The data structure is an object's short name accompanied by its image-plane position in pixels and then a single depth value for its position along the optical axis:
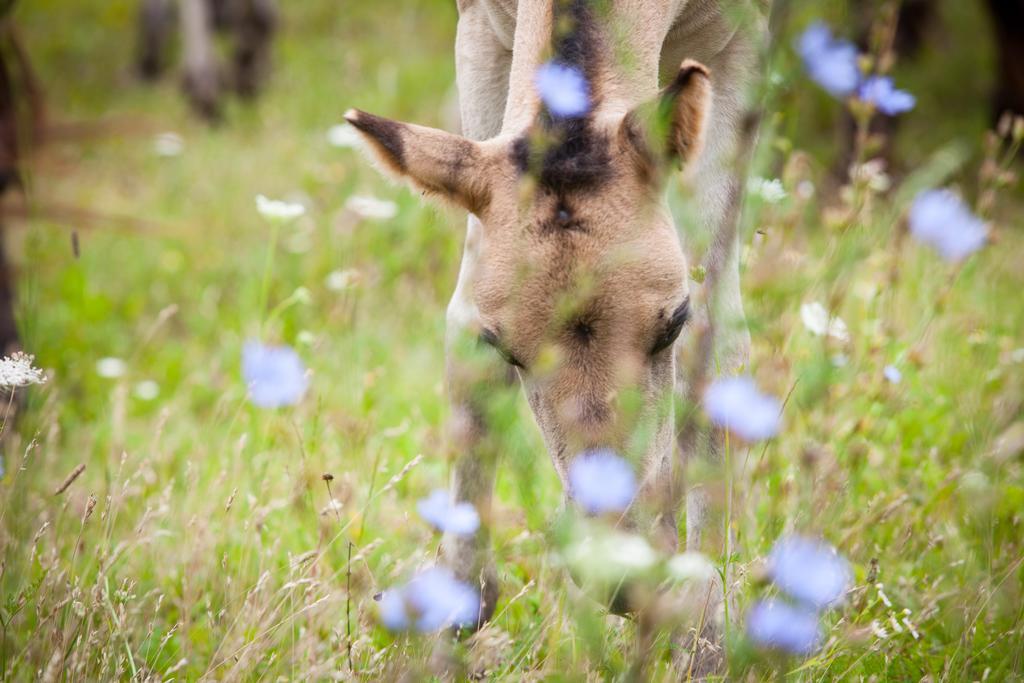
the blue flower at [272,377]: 4.79
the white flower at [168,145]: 12.59
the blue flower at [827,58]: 4.06
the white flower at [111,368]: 8.62
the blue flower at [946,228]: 4.79
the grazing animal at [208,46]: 18.50
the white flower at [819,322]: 5.07
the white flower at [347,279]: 5.82
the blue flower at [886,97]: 5.46
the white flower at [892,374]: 5.11
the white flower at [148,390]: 8.52
